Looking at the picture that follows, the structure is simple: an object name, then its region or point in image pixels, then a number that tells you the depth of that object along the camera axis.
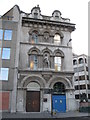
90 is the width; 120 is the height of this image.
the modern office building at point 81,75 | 39.71
